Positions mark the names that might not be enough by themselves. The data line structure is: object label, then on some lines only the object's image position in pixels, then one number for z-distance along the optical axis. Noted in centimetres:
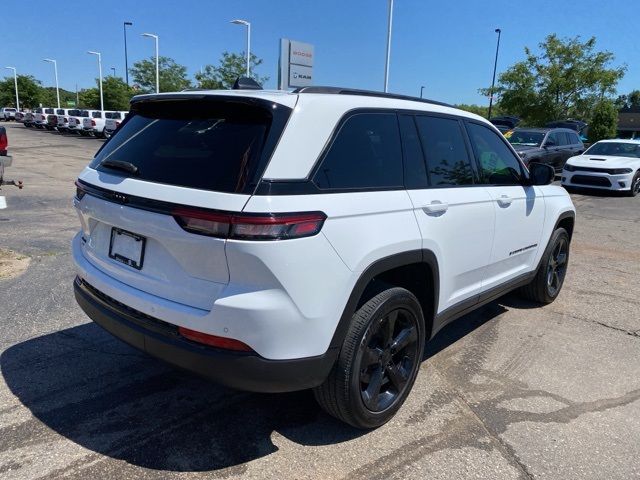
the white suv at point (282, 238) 225
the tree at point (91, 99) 5950
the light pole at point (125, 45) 5194
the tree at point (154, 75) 5681
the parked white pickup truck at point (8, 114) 5681
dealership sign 2022
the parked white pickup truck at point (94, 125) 3316
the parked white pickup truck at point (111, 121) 3031
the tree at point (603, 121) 3281
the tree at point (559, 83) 3177
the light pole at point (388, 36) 2333
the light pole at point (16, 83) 7005
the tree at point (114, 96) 5645
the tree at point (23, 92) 7325
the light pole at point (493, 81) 3588
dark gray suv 1426
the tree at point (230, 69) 4422
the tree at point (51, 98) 7788
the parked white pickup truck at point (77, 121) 3450
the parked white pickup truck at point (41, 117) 3992
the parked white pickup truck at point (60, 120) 3598
